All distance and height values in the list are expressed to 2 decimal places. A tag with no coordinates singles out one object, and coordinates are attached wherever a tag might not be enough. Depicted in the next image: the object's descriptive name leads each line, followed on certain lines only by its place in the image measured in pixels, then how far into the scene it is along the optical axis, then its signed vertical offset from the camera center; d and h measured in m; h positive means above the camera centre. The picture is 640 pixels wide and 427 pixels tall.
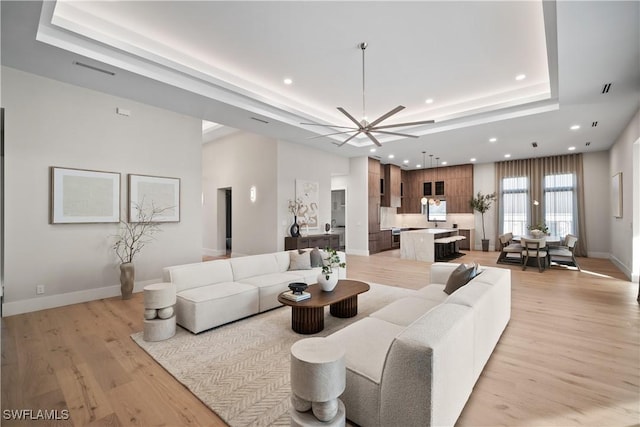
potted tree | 10.28 +0.45
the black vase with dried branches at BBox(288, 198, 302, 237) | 7.35 +0.12
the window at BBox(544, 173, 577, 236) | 8.92 +0.41
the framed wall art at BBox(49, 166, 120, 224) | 4.12 +0.32
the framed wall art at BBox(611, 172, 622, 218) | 6.46 +0.52
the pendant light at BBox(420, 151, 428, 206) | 8.92 +1.98
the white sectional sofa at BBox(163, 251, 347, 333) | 3.27 -0.92
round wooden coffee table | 3.19 -1.08
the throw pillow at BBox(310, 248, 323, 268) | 4.96 -0.74
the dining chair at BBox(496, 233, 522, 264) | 7.26 -0.83
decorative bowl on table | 3.33 -0.82
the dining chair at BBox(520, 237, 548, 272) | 6.57 -0.78
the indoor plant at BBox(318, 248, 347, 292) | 3.58 -0.78
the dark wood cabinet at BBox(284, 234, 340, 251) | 7.20 -0.66
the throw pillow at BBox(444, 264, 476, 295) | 3.10 -0.68
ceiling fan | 3.82 +1.34
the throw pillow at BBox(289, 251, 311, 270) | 4.79 -0.75
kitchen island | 7.95 -0.81
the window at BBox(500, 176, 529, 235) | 9.77 +0.39
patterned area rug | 2.01 -1.33
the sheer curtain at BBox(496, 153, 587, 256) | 8.80 +0.69
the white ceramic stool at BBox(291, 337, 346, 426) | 1.51 -0.90
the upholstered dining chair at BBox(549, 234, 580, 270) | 6.75 -0.85
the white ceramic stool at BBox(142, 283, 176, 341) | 3.01 -1.03
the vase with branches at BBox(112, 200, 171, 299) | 4.50 -0.38
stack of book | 3.21 -0.91
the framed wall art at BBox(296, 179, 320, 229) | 7.75 +0.41
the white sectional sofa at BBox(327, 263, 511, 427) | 1.47 -0.92
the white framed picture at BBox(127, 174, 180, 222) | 4.88 +0.37
